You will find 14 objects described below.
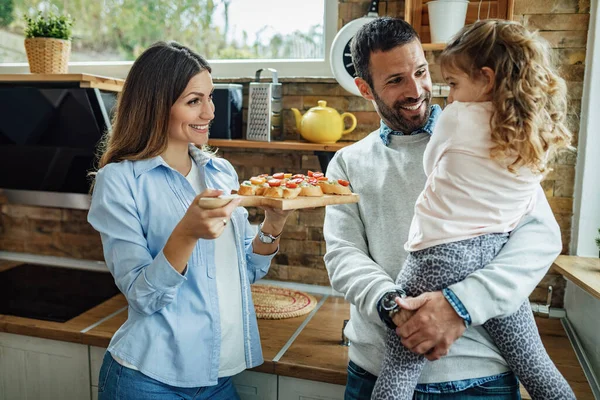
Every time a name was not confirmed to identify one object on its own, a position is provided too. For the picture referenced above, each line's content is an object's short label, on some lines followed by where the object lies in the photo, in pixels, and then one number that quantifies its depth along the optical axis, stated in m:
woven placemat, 2.08
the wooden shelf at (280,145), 2.09
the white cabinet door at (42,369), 1.96
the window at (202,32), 2.38
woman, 1.36
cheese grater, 2.17
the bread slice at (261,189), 1.36
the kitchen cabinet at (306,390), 1.68
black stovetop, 2.12
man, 1.17
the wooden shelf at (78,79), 2.16
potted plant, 2.32
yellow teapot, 2.08
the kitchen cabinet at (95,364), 1.91
